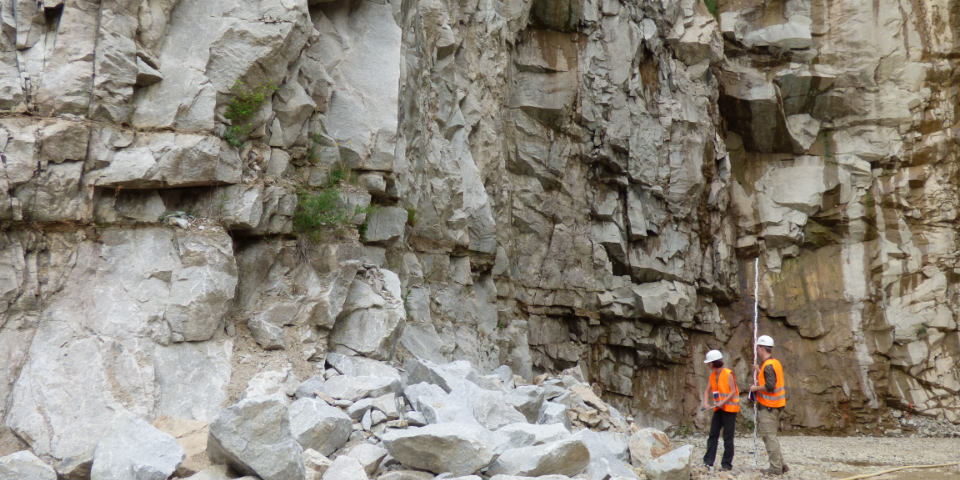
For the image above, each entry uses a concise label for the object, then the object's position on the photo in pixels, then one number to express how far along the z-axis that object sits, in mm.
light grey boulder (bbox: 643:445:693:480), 5809
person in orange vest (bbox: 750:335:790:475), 7266
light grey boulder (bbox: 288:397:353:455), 4559
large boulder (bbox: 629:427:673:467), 6262
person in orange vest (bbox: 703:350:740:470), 7383
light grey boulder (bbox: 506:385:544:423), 6281
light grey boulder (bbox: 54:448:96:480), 4055
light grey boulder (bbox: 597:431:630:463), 6259
